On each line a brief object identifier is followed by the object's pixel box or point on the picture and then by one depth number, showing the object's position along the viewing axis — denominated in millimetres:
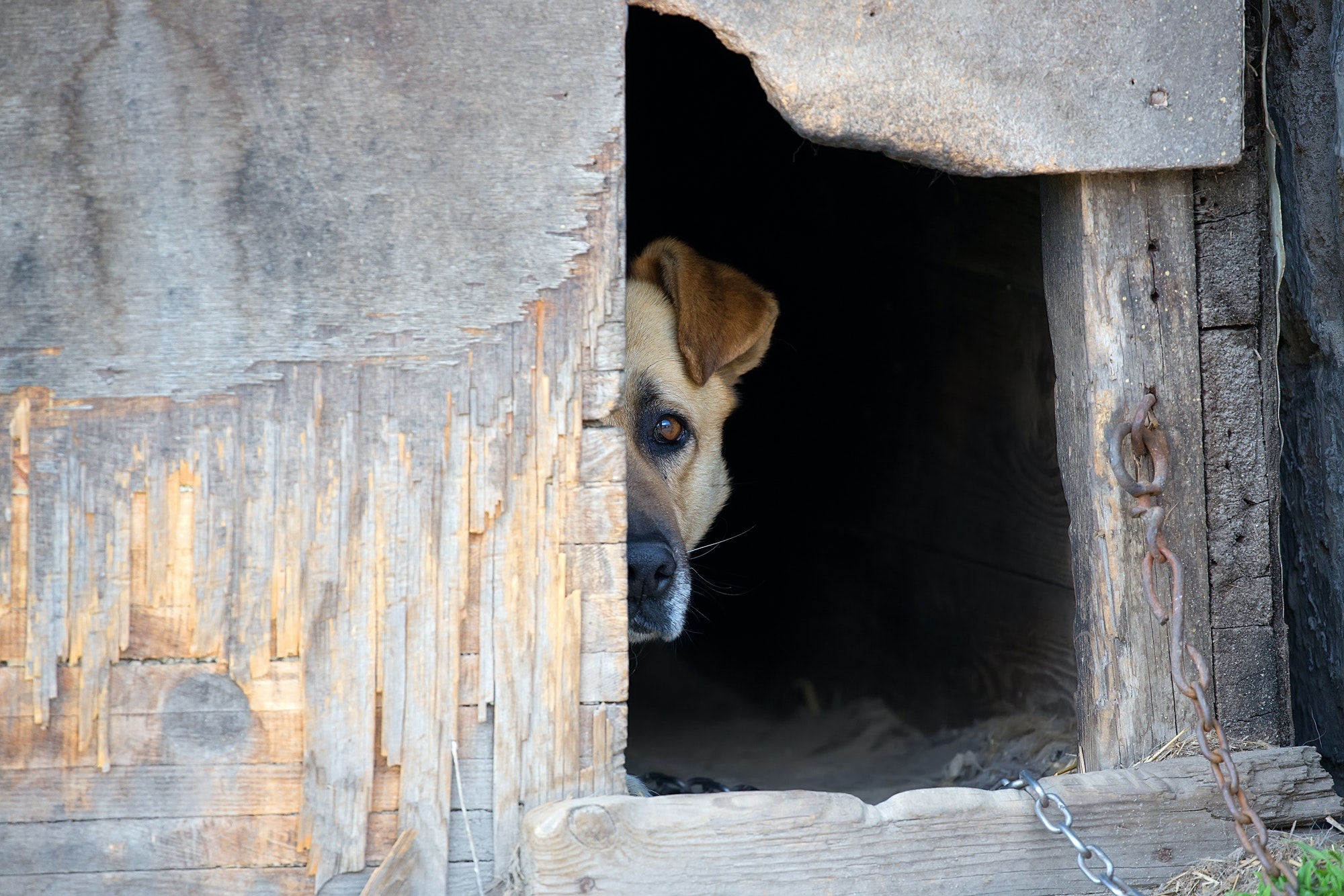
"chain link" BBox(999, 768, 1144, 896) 4895
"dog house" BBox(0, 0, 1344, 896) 4918
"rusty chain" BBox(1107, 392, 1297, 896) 4863
